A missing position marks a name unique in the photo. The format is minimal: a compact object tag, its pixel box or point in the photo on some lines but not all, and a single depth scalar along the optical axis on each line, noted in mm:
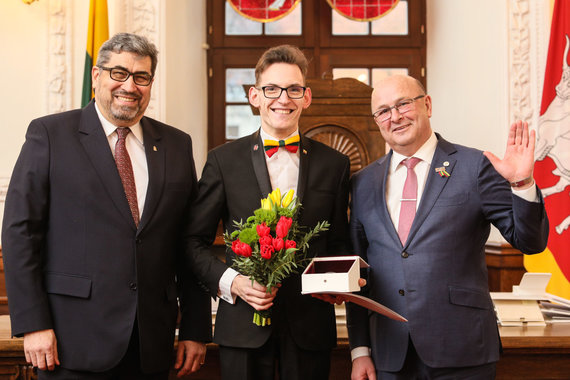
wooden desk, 2479
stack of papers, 2949
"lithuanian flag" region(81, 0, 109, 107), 4793
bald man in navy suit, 2053
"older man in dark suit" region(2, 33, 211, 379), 2086
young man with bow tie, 2203
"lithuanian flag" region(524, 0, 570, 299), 4211
